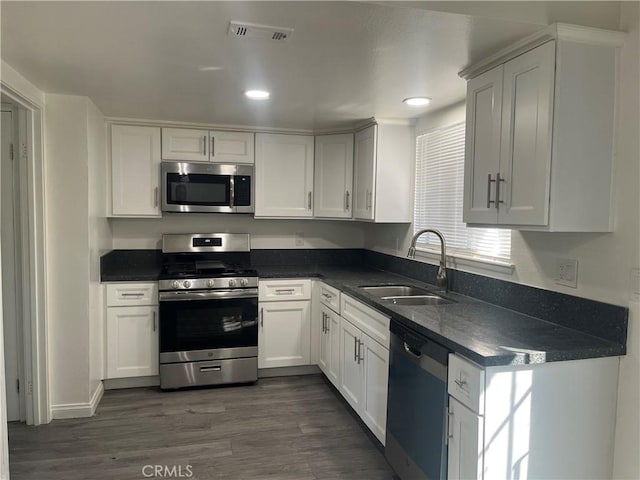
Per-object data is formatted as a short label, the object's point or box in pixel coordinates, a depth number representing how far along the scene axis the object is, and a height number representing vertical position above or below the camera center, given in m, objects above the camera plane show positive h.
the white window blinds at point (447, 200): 2.66 +0.11
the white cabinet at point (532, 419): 1.65 -0.77
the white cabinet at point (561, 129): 1.74 +0.35
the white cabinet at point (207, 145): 3.69 +0.56
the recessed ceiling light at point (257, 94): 2.71 +0.73
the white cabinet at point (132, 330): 3.44 -0.92
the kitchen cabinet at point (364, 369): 2.50 -0.95
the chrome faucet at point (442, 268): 2.88 -0.34
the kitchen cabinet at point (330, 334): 3.29 -0.92
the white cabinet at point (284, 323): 3.73 -0.91
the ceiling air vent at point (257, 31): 1.75 +0.72
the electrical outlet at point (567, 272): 1.99 -0.24
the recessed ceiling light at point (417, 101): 2.80 +0.72
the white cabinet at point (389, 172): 3.44 +0.33
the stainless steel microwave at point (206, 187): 3.69 +0.21
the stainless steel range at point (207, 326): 3.48 -0.89
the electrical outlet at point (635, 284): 1.69 -0.25
